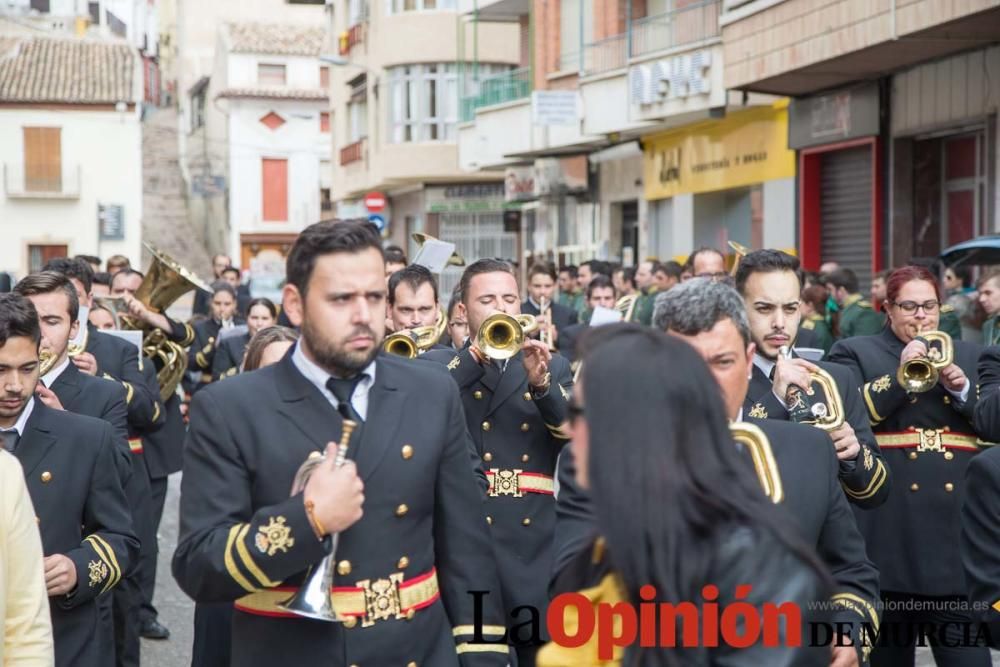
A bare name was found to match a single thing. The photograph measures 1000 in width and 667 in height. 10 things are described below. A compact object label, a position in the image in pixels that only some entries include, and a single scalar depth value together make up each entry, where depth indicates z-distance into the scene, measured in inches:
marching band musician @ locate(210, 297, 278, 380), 493.7
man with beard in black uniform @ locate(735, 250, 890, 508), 221.0
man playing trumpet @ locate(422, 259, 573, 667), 272.2
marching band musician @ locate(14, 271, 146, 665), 271.3
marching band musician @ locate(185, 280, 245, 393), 561.6
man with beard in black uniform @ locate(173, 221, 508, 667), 163.6
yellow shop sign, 884.0
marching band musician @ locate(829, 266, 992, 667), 291.6
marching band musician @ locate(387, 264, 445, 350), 323.3
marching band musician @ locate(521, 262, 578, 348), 621.9
